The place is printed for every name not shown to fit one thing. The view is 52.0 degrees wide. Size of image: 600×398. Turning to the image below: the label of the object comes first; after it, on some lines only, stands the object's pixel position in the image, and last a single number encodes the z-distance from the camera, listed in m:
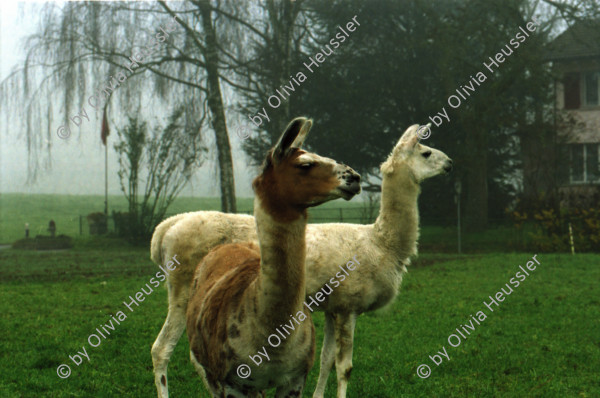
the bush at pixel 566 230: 20.09
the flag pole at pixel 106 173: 26.92
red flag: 21.74
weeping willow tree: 17.72
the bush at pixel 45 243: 26.11
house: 23.86
